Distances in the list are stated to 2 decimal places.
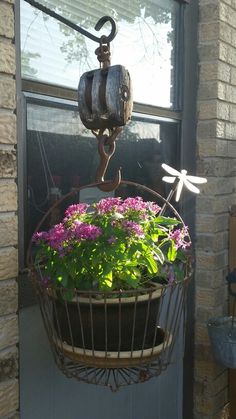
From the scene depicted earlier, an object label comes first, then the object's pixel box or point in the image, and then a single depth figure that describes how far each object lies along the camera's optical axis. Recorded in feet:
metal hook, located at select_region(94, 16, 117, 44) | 3.87
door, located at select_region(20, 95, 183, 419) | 5.08
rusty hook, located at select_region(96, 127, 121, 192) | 3.97
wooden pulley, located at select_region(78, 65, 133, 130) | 3.79
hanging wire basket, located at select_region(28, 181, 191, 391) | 3.87
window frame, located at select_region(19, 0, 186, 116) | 7.02
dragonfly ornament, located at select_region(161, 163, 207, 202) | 4.64
